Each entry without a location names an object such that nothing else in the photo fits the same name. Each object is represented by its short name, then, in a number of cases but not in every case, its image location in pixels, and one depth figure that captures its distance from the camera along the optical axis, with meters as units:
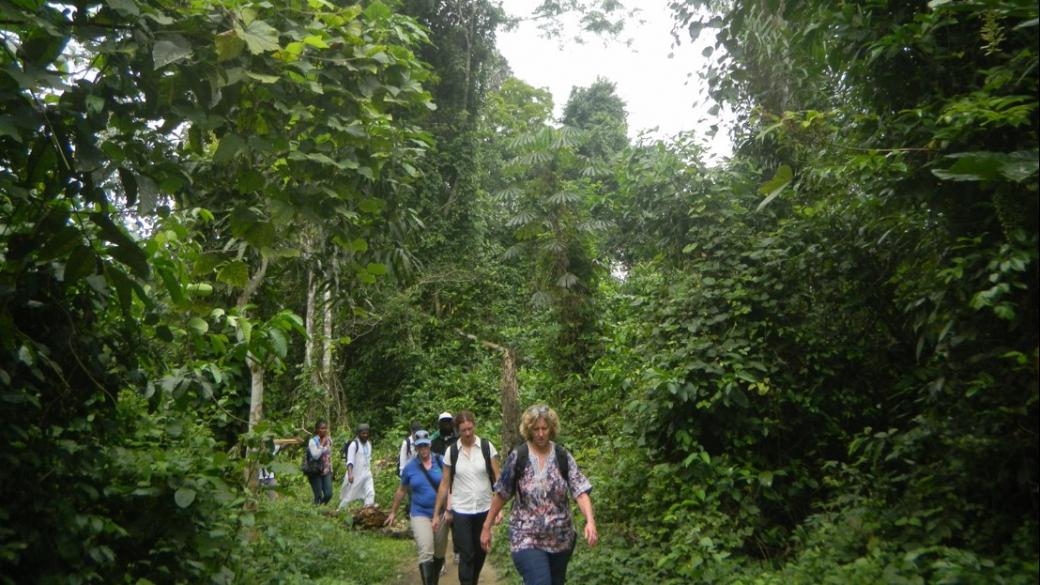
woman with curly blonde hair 5.21
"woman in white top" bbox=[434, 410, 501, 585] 6.57
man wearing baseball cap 7.92
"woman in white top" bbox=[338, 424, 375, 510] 11.21
